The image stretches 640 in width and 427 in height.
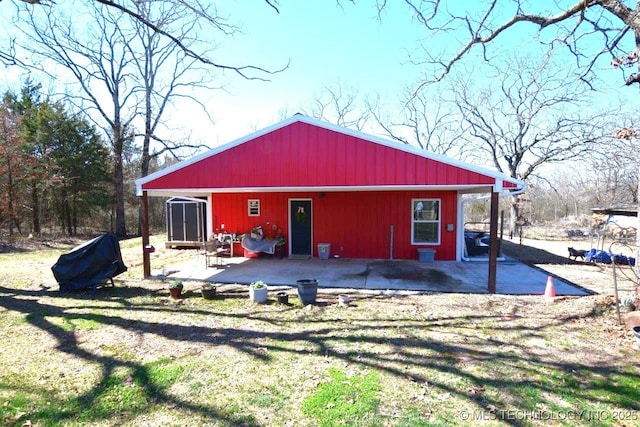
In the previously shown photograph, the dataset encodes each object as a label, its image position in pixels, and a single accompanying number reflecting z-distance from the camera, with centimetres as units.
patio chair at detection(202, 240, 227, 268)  854
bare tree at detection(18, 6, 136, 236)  1748
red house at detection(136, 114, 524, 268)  674
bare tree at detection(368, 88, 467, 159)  2480
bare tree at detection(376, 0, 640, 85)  573
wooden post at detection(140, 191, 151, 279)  756
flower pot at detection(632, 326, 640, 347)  382
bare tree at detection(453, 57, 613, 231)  1805
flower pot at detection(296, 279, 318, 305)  551
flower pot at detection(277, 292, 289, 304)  561
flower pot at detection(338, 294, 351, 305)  559
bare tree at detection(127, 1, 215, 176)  1867
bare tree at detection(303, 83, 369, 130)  2656
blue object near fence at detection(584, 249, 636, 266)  958
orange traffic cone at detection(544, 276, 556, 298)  598
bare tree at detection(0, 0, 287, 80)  557
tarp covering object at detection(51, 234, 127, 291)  646
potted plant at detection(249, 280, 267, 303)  578
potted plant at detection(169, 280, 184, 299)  595
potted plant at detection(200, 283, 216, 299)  592
